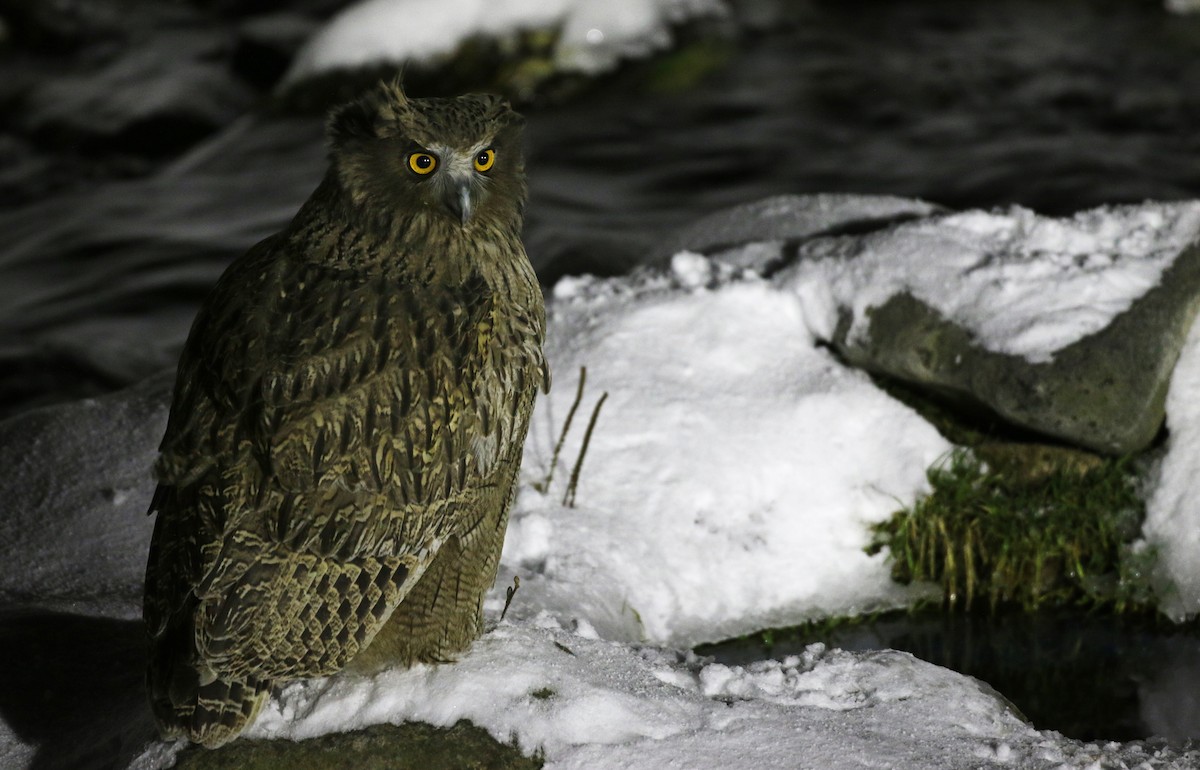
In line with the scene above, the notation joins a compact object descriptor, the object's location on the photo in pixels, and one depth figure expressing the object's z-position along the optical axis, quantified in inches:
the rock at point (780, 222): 493.0
